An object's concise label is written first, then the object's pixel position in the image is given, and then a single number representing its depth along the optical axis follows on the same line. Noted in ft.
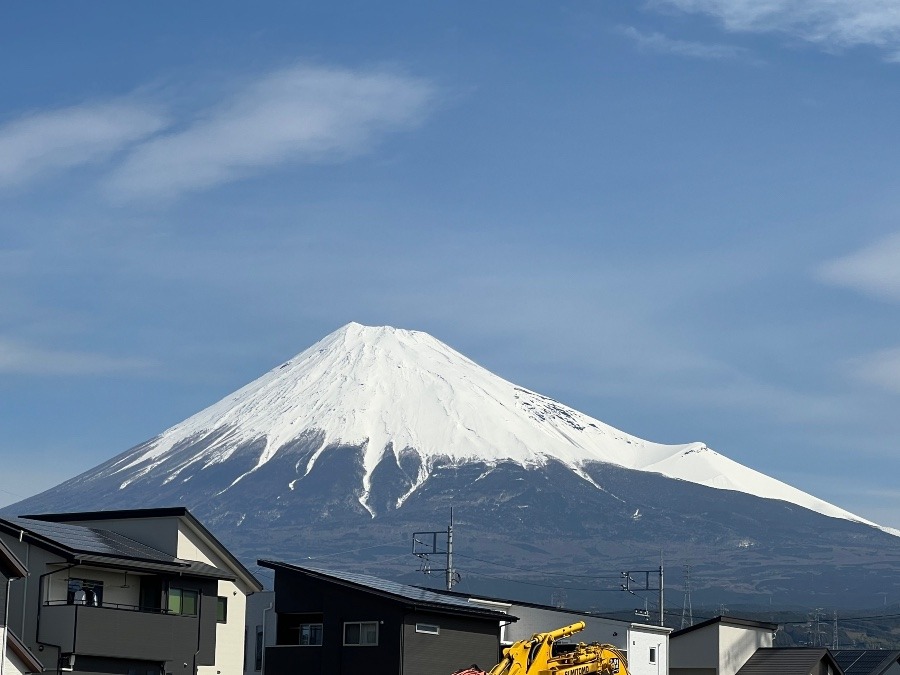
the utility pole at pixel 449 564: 298.76
